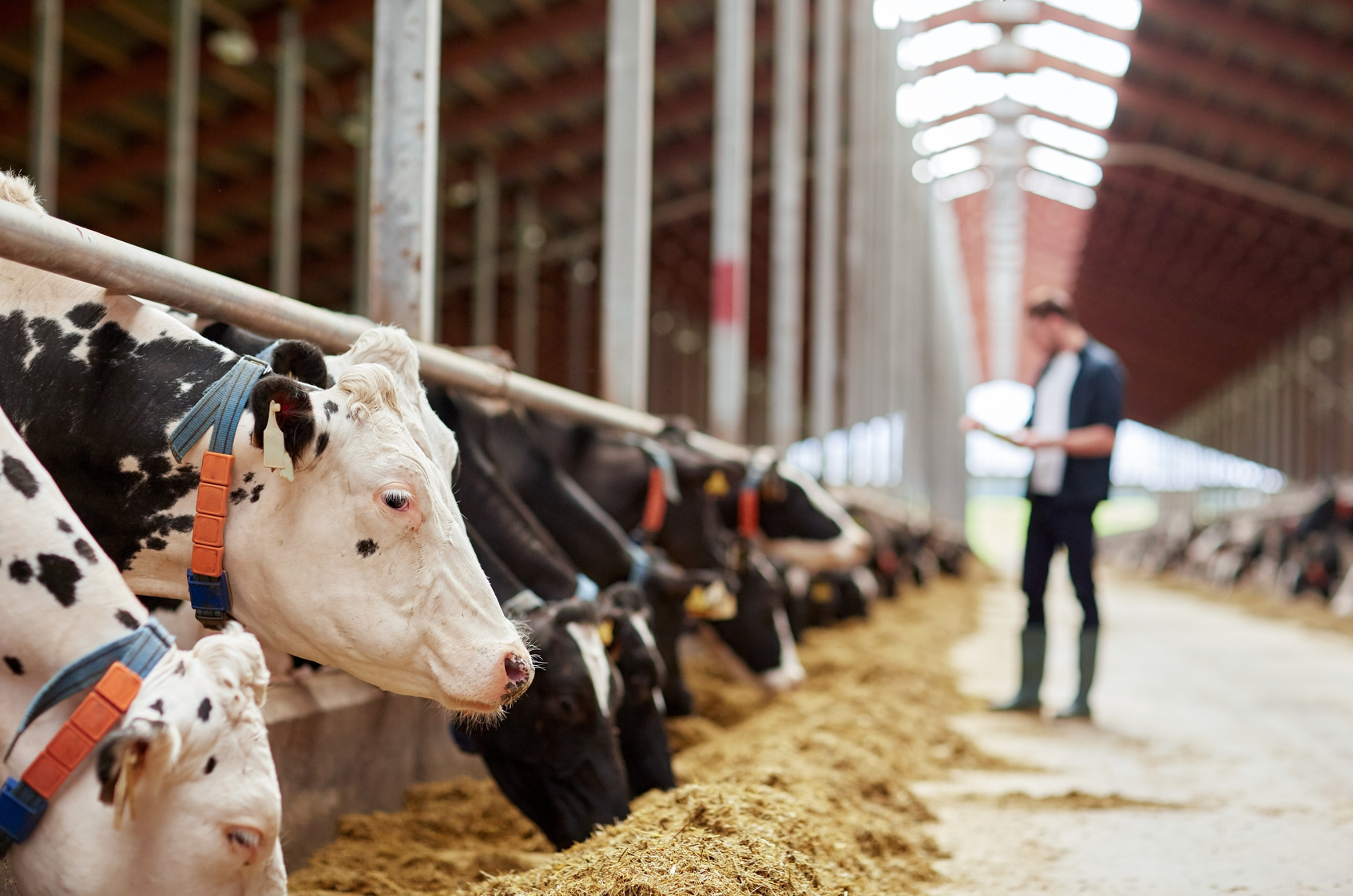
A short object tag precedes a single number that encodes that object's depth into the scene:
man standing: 5.83
